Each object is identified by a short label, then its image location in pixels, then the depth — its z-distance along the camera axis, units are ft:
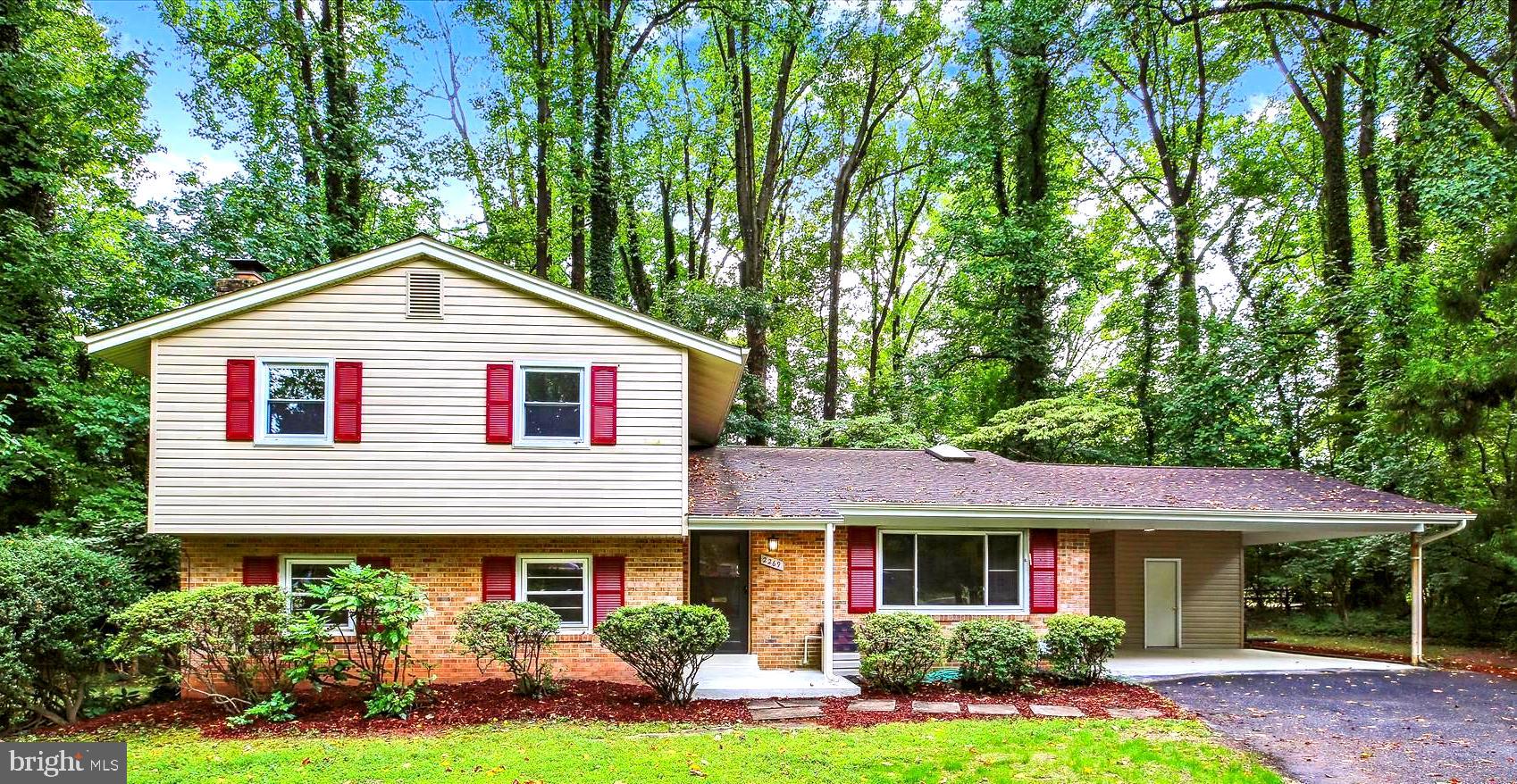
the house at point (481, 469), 30.91
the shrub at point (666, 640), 28.35
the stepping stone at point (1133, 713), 28.37
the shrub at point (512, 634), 29.30
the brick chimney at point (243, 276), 34.58
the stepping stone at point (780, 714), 27.17
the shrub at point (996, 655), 32.94
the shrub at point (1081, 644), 34.19
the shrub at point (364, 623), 27.02
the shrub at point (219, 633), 26.30
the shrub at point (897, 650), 32.27
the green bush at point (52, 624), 24.89
